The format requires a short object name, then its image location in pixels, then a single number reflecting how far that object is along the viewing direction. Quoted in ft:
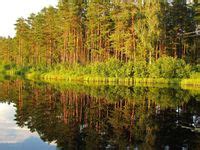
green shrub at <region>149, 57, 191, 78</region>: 167.32
